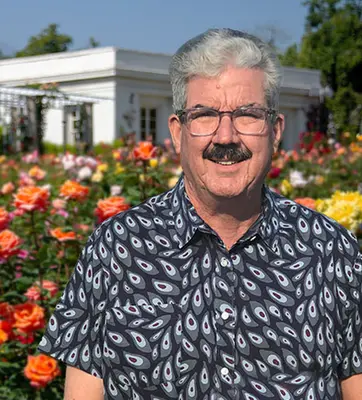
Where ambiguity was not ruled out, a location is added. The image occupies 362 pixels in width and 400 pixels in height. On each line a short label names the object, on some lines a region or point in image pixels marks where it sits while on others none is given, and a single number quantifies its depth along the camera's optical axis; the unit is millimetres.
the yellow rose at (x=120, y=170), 5289
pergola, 20469
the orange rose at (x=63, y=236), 3414
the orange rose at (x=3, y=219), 3443
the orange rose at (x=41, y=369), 2891
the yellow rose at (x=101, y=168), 5502
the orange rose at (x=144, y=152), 4363
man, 1905
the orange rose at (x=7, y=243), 3268
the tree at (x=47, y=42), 63281
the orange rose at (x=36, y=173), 5469
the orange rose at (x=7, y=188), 4930
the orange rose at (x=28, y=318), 3010
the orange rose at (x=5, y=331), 3057
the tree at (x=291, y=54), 49000
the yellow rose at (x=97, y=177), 5281
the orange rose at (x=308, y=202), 3721
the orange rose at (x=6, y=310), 3205
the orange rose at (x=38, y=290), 3246
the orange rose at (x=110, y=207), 3344
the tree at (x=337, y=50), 35188
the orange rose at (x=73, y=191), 3934
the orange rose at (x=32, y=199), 3492
